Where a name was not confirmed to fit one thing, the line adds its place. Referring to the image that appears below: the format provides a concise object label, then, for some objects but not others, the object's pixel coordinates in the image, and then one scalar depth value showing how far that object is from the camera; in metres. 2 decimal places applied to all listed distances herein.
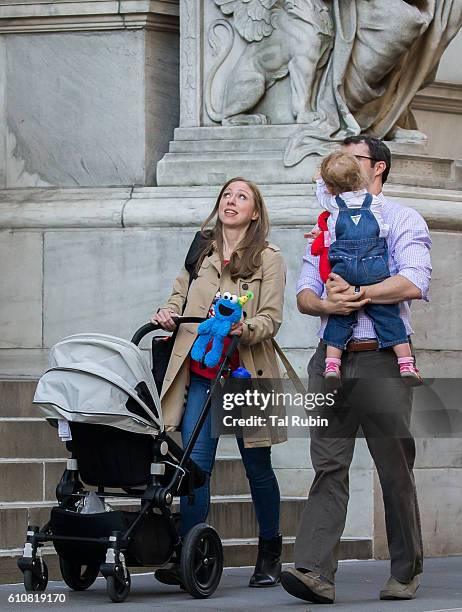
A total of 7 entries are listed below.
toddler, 12.04
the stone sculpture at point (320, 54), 17.02
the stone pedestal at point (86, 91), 17.59
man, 12.03
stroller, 11.95
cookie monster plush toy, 12.55
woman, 12.86
